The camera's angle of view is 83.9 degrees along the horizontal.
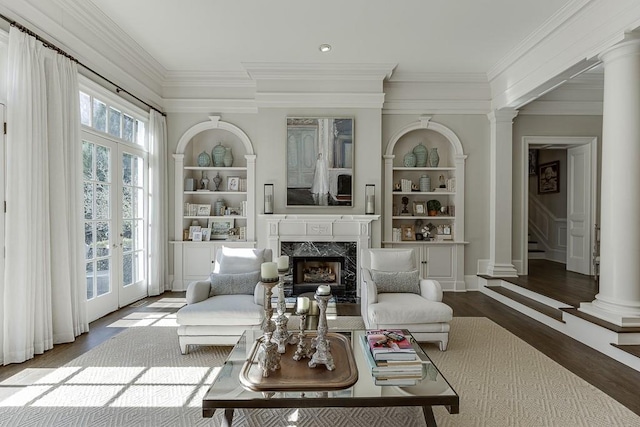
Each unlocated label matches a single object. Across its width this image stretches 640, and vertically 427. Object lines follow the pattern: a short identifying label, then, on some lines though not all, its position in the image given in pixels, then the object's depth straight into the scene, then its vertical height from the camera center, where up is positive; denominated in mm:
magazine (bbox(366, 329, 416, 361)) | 2180 -901
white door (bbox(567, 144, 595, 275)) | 5980 -43
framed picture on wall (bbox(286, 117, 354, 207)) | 5488 +722
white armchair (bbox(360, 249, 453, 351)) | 3254 -903
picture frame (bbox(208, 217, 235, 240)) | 5934 -314
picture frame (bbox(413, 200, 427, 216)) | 5988 -11
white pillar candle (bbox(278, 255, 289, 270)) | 2504 -392
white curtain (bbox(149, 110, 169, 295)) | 5367 +25
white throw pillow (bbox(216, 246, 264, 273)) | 3832 -563
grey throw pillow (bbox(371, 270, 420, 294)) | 3787 -796
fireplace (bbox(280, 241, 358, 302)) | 5457 -775
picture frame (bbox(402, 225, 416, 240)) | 5941 -428
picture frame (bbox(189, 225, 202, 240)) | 5818 -353
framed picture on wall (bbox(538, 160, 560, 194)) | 7812 +661
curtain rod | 2981 +1541
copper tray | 1895 -948
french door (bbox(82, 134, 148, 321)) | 4137 -186
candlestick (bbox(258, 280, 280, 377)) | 2036 -826
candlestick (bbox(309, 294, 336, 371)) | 2123 -843
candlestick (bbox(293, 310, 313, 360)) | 2217 -898
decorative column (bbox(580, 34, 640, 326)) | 3199 +203
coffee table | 1777 -971
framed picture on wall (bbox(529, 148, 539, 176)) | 8386 +1058
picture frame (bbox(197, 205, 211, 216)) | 5906 -27
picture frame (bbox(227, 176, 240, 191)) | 5957 +407
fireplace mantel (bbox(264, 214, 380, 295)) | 5414 -336
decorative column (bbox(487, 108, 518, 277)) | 5648 +141
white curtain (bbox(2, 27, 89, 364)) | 2990 +45
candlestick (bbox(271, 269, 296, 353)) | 2326 -817
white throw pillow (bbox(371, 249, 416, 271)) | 4004 -605
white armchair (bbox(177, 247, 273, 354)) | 3178 -898
